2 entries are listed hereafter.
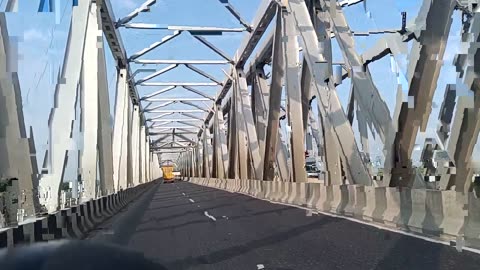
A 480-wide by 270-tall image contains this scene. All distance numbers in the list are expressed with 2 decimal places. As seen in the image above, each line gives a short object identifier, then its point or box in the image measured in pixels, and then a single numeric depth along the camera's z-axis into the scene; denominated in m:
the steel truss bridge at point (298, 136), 11.70
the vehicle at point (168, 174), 101.44
